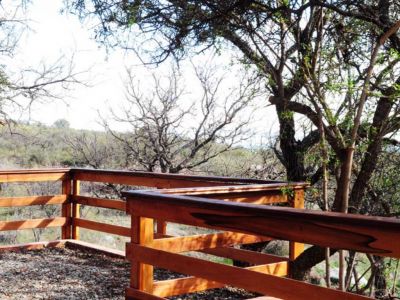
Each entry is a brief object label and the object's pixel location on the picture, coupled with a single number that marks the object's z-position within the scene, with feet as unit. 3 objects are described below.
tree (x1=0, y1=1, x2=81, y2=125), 33.30
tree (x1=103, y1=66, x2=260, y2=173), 33.09
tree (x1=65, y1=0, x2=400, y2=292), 13.11
